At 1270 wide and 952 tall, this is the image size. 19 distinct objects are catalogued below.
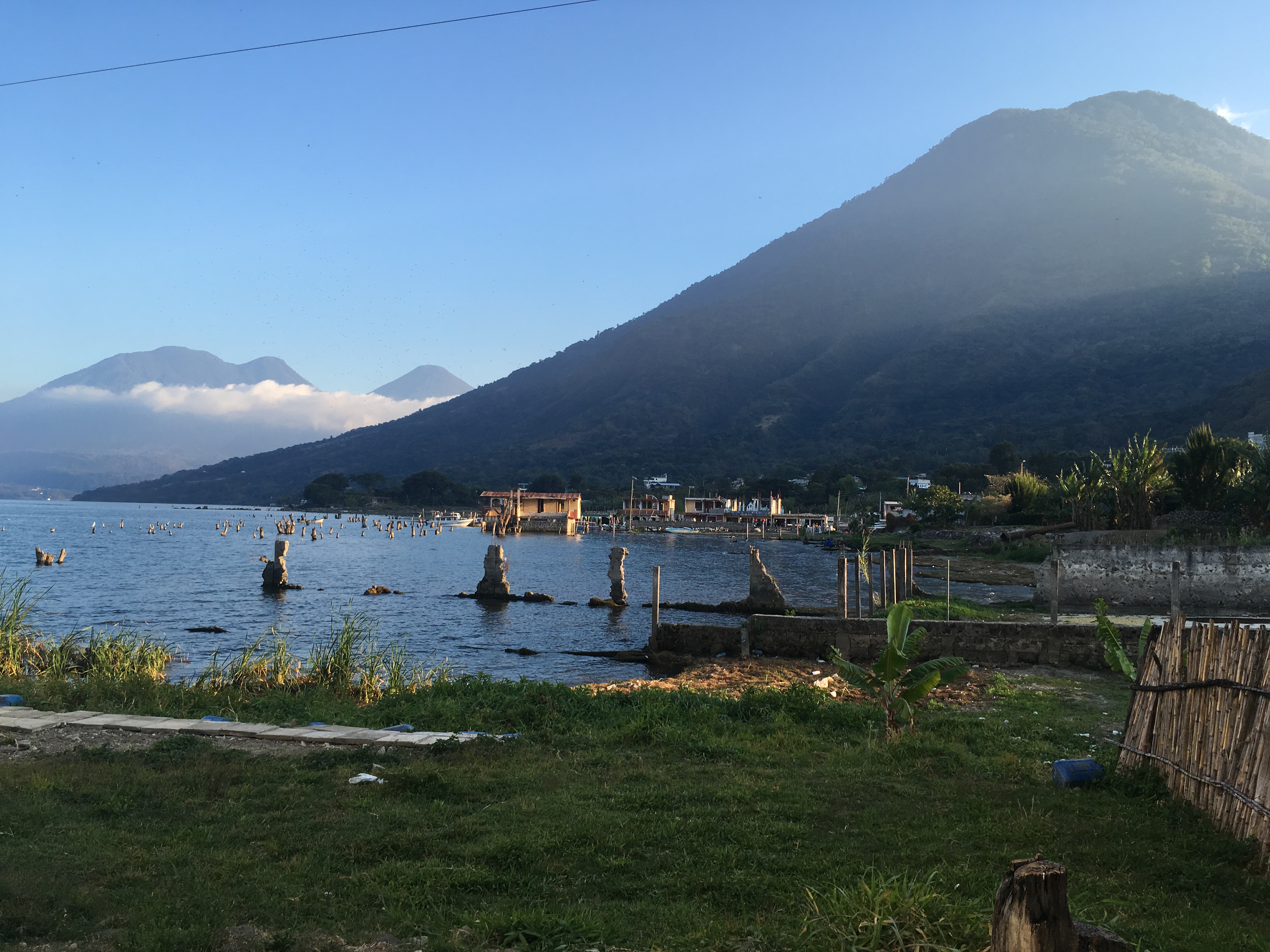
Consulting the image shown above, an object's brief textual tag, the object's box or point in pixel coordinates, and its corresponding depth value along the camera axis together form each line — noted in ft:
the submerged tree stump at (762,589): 111.96
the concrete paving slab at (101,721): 32.40
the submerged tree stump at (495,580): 137.80
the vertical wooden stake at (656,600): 78.33
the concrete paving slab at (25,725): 31.68
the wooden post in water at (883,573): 85.15
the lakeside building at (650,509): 415.44
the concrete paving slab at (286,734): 31.27
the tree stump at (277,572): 149.79
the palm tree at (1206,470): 123.65
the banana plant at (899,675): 33.83
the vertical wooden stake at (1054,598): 63.21
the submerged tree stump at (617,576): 128.36
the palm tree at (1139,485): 120.98
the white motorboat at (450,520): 452.35
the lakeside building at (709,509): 398.62
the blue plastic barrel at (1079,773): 25.22
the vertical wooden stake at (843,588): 67.51
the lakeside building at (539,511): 387.34
